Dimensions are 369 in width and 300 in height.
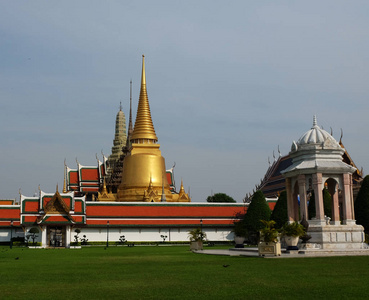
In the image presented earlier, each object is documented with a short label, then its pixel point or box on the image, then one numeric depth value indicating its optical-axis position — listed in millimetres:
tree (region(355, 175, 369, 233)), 44250
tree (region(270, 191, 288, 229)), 50875
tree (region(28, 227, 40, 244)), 53312
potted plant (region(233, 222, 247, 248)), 37156
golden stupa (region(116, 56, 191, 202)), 75625
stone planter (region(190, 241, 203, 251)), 36219
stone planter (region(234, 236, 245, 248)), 37159
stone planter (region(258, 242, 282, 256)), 25625
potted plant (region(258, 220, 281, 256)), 25625
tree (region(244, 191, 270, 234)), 54625
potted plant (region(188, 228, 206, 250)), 36238
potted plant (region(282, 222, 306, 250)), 27312
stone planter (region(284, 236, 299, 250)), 27484
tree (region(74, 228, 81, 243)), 54875
